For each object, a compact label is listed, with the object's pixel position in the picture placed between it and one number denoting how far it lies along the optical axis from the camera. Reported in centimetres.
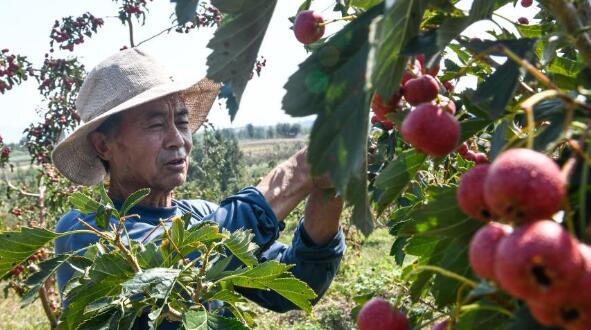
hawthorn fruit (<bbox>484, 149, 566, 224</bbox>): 49
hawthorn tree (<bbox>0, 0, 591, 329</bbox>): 48
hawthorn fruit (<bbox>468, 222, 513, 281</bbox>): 53
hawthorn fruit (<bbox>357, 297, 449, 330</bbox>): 76
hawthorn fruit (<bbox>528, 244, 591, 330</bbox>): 47
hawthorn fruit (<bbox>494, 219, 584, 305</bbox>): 46
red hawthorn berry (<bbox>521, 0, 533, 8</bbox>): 177
